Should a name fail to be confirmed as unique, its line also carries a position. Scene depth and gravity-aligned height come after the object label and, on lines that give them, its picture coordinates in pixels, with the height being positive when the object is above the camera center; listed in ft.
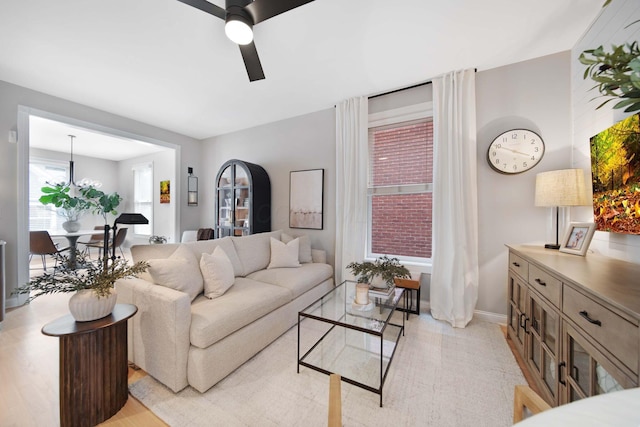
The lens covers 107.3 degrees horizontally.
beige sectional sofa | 5.05 -2.41
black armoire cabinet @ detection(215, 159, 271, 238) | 12.34 +0.77
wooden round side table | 4.12 -2.86
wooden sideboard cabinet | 2.85 -1.65
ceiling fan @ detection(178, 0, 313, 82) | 4.83 +4.31
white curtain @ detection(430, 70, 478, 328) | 8.18 +0.51
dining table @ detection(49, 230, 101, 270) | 14.17 -1.41
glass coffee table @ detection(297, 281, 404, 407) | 5.51 -3.75
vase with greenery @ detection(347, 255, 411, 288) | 6.86 -1.72
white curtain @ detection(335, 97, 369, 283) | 10.21 +1.44
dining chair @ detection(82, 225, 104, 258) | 16.61 -2.12
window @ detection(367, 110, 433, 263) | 9.74 +1.13
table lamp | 6.06 +0.69
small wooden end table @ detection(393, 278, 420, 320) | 8.36 -2.87
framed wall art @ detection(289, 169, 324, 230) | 11.72 +0.79
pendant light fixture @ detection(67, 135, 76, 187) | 16.24 +2.26
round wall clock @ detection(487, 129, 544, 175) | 7.65 +2.14
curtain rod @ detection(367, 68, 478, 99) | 9.15 +5.16
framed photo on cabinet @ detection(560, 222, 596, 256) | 5.54 -0.54
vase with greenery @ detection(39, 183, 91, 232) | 15.81 +0.81
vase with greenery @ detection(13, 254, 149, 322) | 4.34 -1.41
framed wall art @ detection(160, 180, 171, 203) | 17.79 +1.67
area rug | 4.55 -3.91
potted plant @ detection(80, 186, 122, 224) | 17.71 +1.01
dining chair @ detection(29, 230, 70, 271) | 12.64 -1.66
